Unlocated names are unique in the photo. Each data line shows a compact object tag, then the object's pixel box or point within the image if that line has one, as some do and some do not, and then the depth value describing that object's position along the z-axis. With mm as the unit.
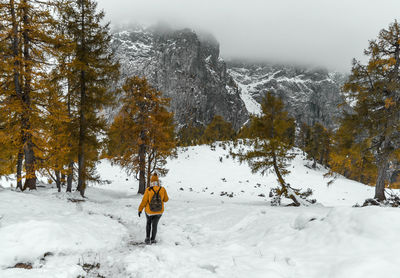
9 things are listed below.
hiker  6555
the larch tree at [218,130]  65912
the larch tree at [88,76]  12469
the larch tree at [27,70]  9055
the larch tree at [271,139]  13336
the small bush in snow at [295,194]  13641
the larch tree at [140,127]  15820
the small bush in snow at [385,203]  10133
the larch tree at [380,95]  10937
